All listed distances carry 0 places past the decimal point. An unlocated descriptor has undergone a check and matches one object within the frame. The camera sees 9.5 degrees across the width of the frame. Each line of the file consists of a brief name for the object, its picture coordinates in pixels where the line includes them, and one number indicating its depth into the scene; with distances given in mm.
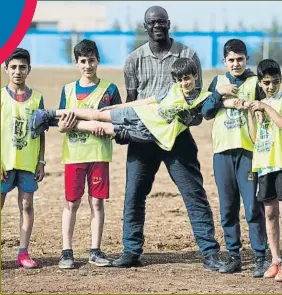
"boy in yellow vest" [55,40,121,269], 14005
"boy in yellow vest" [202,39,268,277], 13522
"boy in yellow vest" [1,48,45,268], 13896
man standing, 13872
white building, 123641
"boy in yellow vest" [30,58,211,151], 13594
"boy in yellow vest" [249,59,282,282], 13147
